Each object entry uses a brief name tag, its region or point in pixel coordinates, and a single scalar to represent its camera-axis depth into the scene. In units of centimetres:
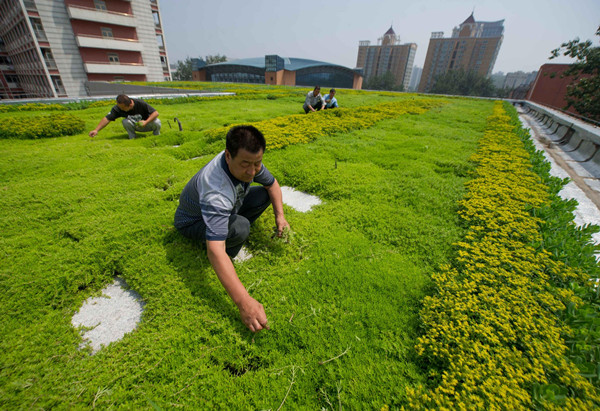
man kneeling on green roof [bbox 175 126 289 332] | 185
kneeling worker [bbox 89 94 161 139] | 622
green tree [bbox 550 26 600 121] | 1571
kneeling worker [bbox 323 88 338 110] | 1075
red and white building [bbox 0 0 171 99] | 2577
